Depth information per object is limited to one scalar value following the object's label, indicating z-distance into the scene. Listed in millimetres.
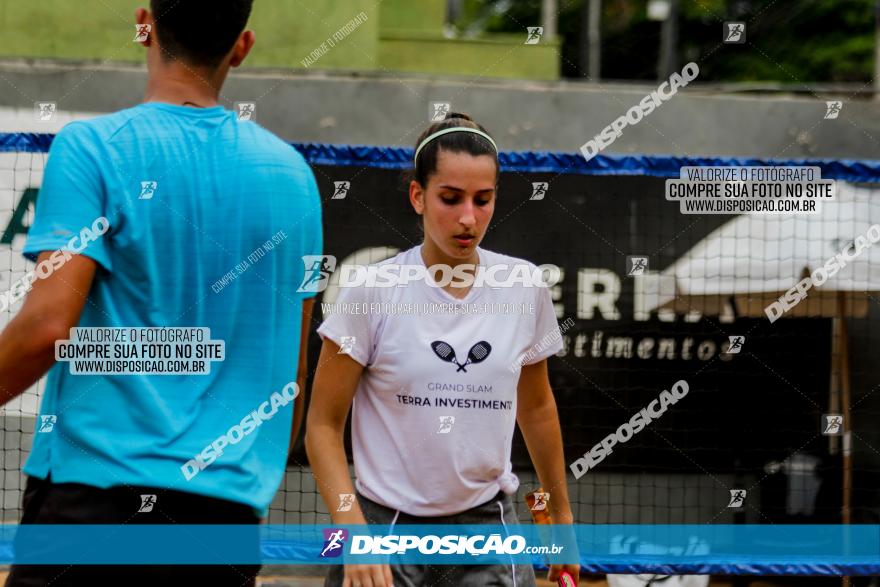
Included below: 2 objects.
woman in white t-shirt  6582
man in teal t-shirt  4320
